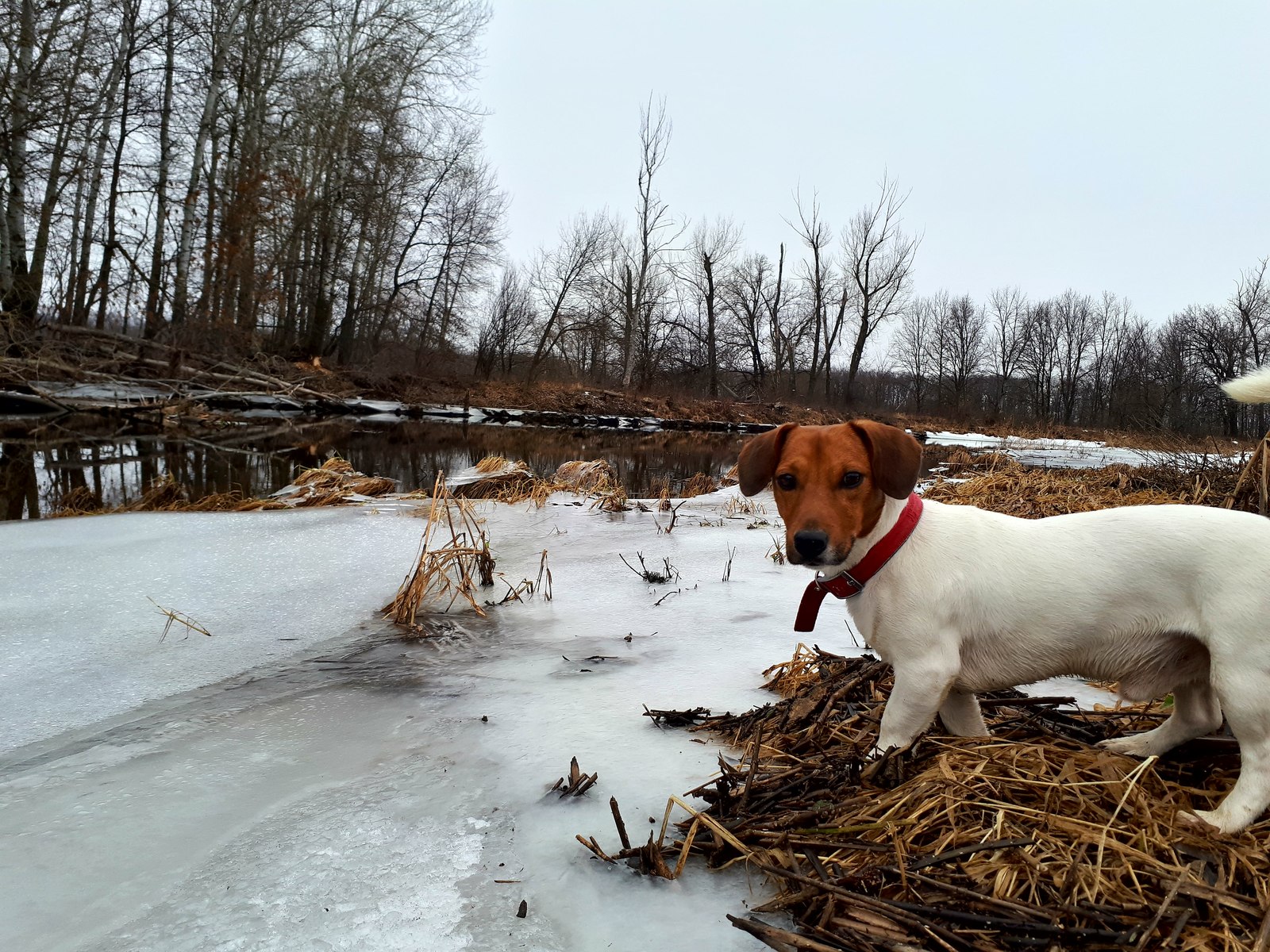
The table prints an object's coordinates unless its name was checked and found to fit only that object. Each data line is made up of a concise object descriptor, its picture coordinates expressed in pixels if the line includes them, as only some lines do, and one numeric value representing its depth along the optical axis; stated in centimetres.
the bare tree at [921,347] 6831
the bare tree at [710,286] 4419
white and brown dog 187
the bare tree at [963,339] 6500
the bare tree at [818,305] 4584
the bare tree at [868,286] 4566
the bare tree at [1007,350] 6781
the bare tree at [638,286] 3919
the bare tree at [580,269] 4278
